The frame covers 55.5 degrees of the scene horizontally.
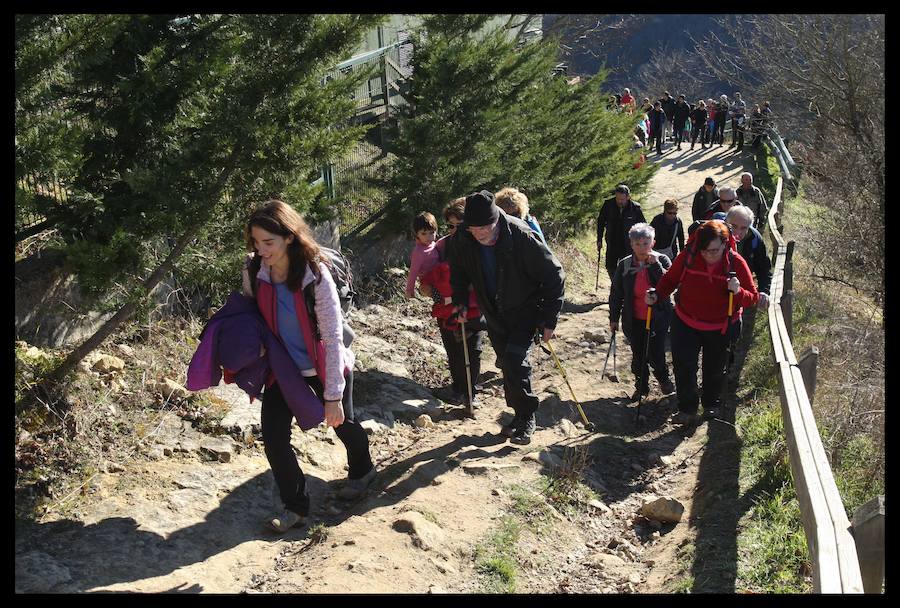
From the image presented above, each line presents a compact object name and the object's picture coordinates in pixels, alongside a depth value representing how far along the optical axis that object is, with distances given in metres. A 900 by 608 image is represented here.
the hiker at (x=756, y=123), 25.14
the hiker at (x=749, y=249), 8.57
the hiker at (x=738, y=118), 29.05
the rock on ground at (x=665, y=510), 5.98
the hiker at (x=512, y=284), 6.53
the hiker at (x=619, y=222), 11.74
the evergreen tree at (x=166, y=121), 5.84
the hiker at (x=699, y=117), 31.14
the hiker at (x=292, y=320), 4.83
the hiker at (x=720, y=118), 30.88
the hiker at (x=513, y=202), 7.46
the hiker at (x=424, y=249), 7.77
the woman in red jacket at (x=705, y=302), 7.19
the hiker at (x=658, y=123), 30.31
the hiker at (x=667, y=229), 11.20
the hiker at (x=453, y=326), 7.73
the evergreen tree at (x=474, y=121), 11.09
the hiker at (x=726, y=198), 10.12
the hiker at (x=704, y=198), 12.52
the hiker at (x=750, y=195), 13.34
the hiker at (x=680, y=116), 31.42
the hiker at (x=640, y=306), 8.02
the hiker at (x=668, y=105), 32.09
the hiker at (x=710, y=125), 31.31
